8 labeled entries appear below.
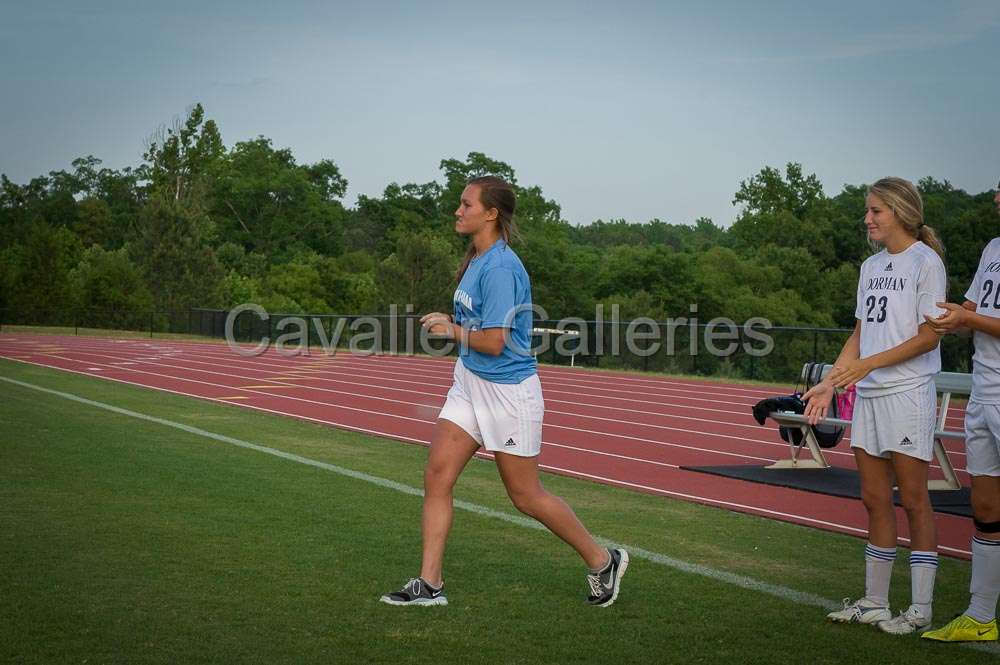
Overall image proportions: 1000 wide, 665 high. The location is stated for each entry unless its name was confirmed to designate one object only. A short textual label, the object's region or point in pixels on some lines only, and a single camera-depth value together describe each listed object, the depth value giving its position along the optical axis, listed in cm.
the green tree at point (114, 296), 4909
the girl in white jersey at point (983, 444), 497
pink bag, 1245
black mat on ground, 980
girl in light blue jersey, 523
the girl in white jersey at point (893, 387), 513
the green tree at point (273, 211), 9162
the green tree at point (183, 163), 7581
